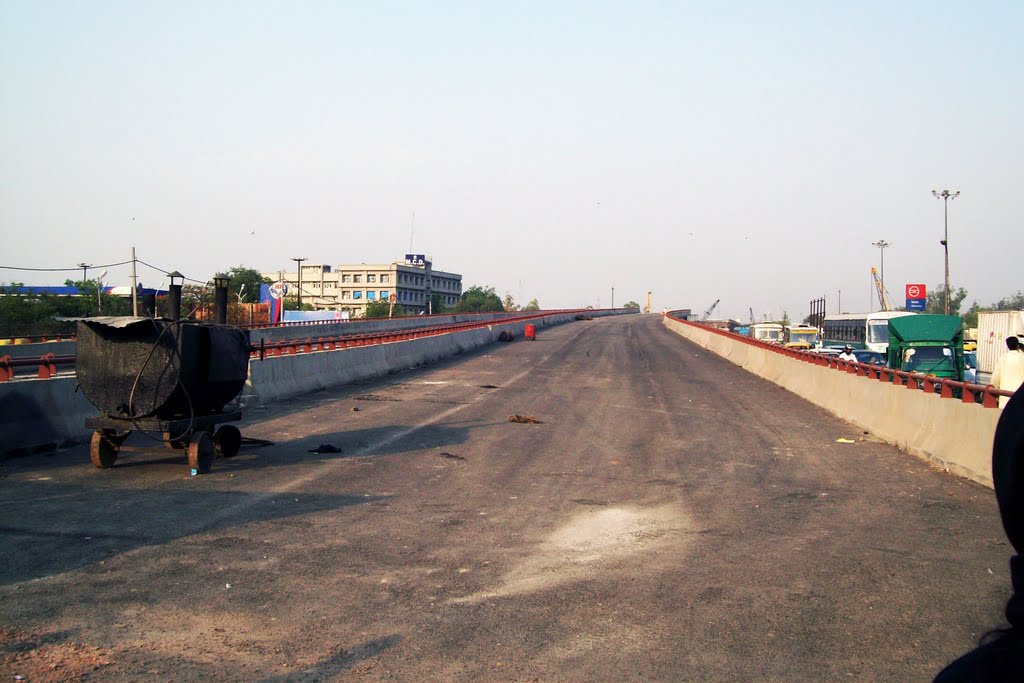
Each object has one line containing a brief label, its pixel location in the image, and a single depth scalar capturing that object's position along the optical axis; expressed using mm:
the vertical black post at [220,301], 13745
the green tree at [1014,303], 144088
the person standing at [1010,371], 17938
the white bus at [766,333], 60688
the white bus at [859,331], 44844
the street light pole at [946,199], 68356
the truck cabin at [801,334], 61375
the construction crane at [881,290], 120019
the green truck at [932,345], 26062
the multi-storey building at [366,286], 178250
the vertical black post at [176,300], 12451
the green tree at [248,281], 129425
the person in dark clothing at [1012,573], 1912
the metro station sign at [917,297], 97106
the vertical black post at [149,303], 12469
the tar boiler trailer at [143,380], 11898
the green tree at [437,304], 189538
